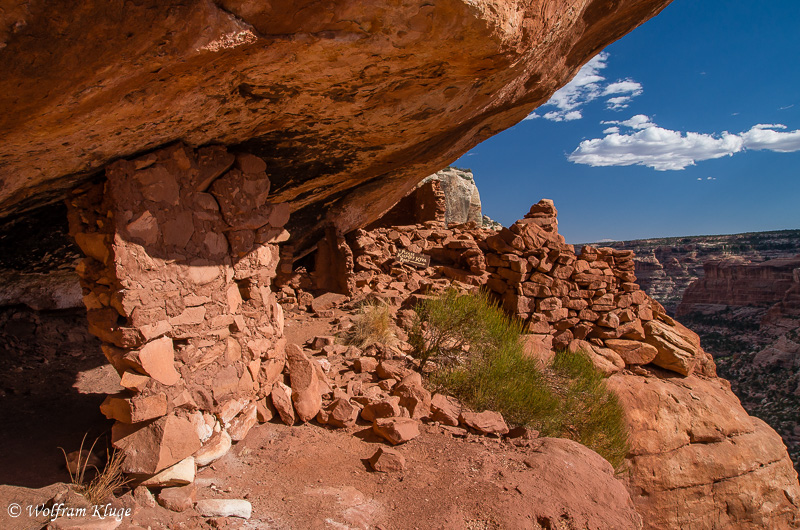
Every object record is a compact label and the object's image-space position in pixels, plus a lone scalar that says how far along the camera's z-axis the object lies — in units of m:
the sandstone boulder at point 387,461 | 3.13
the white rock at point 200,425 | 2.95
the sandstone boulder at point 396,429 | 3.44
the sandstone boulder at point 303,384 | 3.65
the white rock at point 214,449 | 2.93
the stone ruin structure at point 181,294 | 2.79
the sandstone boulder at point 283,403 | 3.59
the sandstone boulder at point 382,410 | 3.69
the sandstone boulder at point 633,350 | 7.23
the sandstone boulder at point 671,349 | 7.31
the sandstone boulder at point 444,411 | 3.86
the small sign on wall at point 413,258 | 8.34
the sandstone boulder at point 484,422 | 3.80
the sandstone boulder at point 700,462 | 5.97
